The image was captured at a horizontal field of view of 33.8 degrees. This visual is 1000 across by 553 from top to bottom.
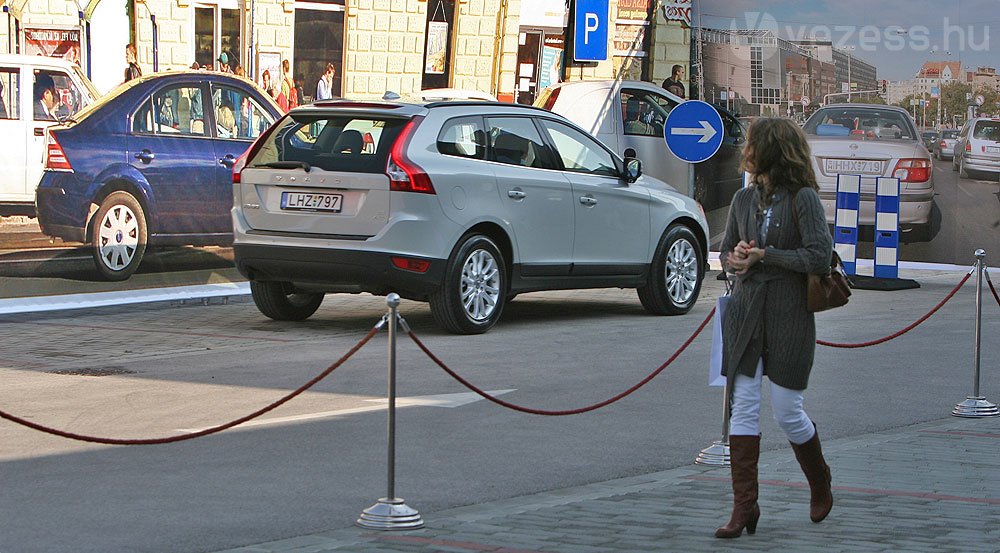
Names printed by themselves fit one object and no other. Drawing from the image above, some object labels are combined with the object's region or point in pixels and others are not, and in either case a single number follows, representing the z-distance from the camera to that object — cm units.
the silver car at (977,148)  1848
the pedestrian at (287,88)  1656
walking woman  632
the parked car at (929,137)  1864
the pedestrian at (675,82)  2067
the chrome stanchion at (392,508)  610
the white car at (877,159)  1853
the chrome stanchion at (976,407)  932
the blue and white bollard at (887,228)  1780
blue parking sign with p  2038
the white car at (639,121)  1994
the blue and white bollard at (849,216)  1812
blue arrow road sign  1819
